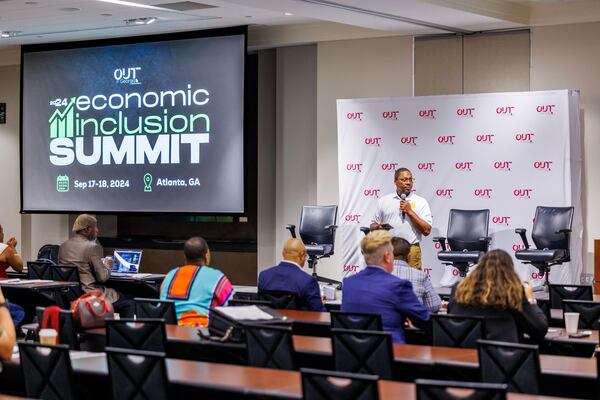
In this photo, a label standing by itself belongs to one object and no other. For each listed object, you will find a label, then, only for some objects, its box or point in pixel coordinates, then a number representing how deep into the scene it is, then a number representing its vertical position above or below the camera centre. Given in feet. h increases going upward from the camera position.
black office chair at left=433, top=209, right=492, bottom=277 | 37.60 -1.60
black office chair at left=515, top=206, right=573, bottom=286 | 36.40 -1.56
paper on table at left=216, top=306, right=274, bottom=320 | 19.99 -2.20
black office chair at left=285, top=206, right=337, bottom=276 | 41.06 -1.38
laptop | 38.17 -2.39
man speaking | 34.32 -0.64
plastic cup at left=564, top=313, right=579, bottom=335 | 20.63 -2.43
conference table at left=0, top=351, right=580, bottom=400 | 14.61 -2.68
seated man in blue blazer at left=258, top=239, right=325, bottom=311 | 25.18 -2.00
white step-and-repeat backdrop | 37.68 +1.22
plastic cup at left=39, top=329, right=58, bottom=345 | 18.86 -2.46
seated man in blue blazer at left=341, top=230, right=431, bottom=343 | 21.07 -1.97
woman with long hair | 19.72 -1.96
